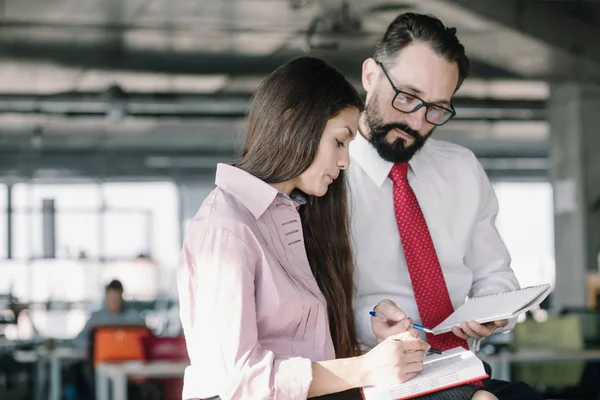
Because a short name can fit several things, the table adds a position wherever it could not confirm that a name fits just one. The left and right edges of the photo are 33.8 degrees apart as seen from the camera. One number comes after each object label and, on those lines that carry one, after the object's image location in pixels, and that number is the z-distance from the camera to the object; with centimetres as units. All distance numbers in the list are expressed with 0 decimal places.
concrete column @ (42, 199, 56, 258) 1076
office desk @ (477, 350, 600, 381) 671
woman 184
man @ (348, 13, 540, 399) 257
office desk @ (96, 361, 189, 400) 589
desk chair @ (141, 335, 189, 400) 662
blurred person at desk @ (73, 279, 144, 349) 963
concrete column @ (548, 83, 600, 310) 1000
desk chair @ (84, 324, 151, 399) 677
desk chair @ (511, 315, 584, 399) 739
